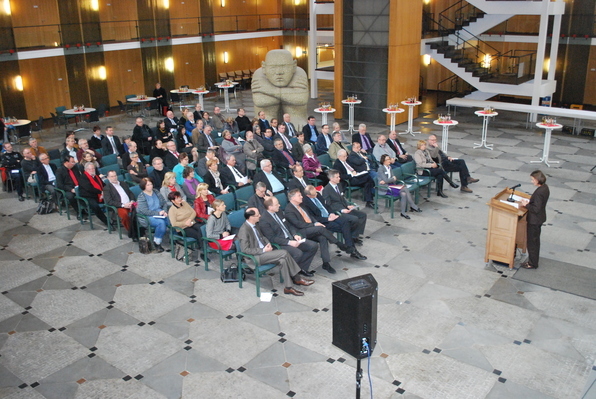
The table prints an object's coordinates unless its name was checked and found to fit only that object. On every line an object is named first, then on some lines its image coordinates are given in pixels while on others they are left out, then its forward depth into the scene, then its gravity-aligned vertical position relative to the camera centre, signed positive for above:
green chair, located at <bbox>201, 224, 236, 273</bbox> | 8.28 -2.91
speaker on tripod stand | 4.73 -2.20
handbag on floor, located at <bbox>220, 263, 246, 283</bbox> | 8.32 -3.22
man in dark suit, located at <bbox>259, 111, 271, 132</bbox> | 14.49 -1.84
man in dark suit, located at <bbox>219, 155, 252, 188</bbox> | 10.77 -2.36
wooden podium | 8.24 -2.68
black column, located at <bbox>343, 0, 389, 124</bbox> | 18.53 -0.23
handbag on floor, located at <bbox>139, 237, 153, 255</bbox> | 9.27 -3.10
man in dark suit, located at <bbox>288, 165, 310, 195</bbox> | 9.88 -2.27
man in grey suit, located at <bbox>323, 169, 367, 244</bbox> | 9.37 -2.52
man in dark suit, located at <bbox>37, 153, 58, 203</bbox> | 11.25 -2.42
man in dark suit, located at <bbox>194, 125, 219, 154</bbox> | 13.46 -2.10
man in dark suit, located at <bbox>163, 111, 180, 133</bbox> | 14.83 -1.86
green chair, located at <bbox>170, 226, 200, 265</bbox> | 8.73 -2.88
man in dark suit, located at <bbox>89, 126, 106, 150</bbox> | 13.19 -2.03
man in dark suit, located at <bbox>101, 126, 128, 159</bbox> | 12.94 -2.10
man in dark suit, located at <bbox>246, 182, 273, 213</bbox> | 8.74 -2.28
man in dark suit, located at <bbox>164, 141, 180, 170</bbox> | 11.29 -2.07
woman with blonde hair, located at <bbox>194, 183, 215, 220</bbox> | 9.04 -2.36
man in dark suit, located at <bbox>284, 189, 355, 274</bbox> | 8.48 -2.62
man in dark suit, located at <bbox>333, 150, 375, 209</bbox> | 11.02 -2.45
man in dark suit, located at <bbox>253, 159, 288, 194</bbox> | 10.36 -2.32
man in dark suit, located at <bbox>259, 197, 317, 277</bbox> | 8.07 -2.65
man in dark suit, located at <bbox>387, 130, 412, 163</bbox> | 12.16 -2.19
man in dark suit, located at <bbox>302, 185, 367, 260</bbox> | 8.91 -2.65
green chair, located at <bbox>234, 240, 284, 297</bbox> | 7.76 -2.92
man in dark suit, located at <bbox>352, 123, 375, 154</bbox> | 12.92 -2.04
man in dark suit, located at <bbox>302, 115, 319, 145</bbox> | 14.16 -2.05
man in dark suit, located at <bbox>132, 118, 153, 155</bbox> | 14.23 -2.12
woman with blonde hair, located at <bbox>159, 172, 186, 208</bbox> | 9.49 -2.19
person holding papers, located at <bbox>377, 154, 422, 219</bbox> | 10.65 -2.54
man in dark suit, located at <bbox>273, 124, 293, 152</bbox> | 13.37 -2.01
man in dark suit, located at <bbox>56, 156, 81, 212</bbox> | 10.55 -2.30
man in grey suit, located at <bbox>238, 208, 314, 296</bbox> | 7.82 -2.72
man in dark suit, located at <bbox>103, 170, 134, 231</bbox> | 9.66 -2.48
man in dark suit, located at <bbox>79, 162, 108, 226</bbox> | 10.18 -2.40
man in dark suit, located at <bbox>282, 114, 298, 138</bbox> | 14.42 -1.95
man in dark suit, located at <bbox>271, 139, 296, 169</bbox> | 12.09 -2.27
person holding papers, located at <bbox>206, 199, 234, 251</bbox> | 8.24 -2.55
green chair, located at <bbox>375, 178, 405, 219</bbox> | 10.59 -2.69
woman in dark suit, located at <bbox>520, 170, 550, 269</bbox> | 8.14 -2.40
